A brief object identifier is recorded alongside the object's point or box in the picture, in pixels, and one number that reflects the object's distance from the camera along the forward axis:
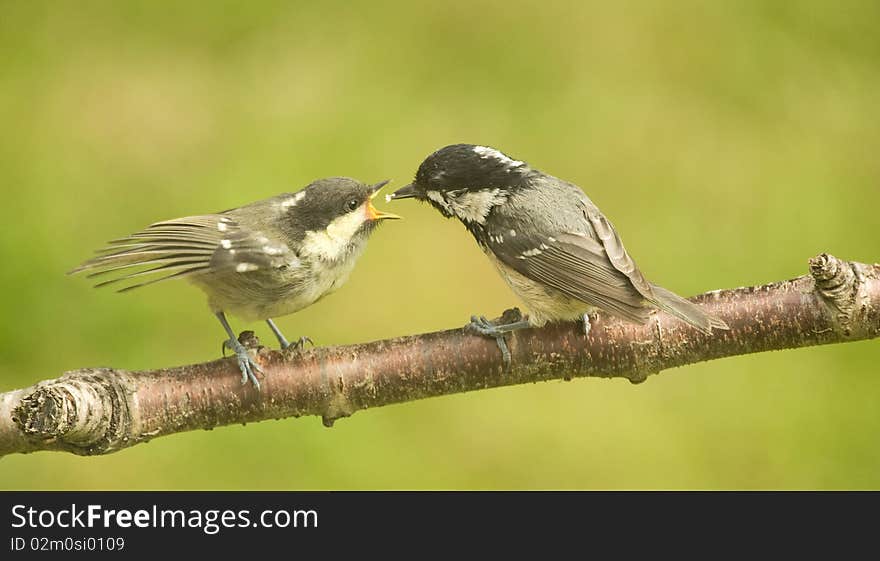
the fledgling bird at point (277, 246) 5.03
